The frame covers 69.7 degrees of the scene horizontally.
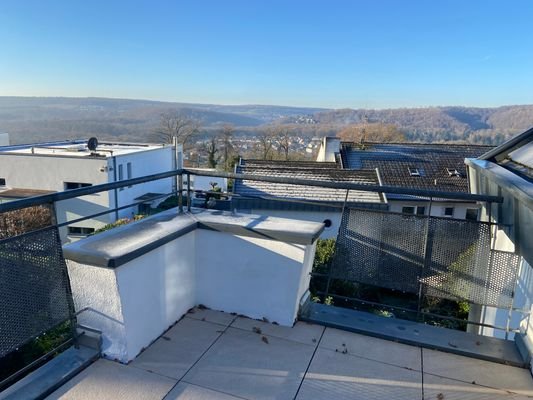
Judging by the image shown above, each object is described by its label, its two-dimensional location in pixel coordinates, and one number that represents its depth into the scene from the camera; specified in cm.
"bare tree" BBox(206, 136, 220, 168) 3812
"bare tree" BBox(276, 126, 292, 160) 4166
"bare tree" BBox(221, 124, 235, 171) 3849
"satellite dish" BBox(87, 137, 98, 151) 2364
